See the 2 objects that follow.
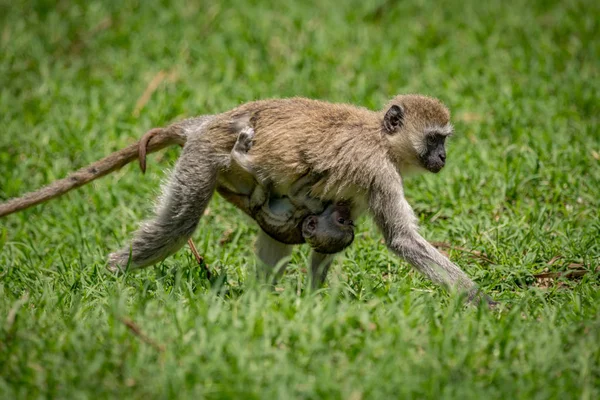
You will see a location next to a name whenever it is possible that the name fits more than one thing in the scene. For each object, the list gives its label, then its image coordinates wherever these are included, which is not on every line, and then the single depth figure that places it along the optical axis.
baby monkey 12.47
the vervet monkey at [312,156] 12.34
